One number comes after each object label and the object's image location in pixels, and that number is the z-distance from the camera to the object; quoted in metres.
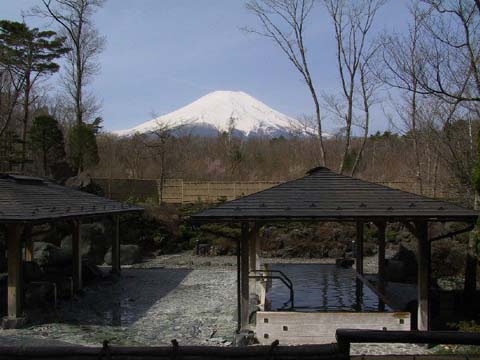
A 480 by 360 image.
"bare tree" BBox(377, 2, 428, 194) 24.26
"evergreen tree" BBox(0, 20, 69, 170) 26.84
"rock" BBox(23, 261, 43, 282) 13.04
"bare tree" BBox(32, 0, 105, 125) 30.22
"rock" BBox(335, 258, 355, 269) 18.41
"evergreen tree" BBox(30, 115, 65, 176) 26.30
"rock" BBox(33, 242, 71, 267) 15.65
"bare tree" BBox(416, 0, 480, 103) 10.12
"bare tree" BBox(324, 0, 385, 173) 28.53
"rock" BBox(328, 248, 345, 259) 22.51
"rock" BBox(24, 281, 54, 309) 11.13
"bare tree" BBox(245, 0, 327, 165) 28.94
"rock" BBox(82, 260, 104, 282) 15.01
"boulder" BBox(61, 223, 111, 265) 19.47
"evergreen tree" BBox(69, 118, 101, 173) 27.98
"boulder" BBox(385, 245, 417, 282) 14.95
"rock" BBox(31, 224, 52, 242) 19.65
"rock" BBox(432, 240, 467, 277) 15.76
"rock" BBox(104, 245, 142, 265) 20.01
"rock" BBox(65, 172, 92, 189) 24.23
